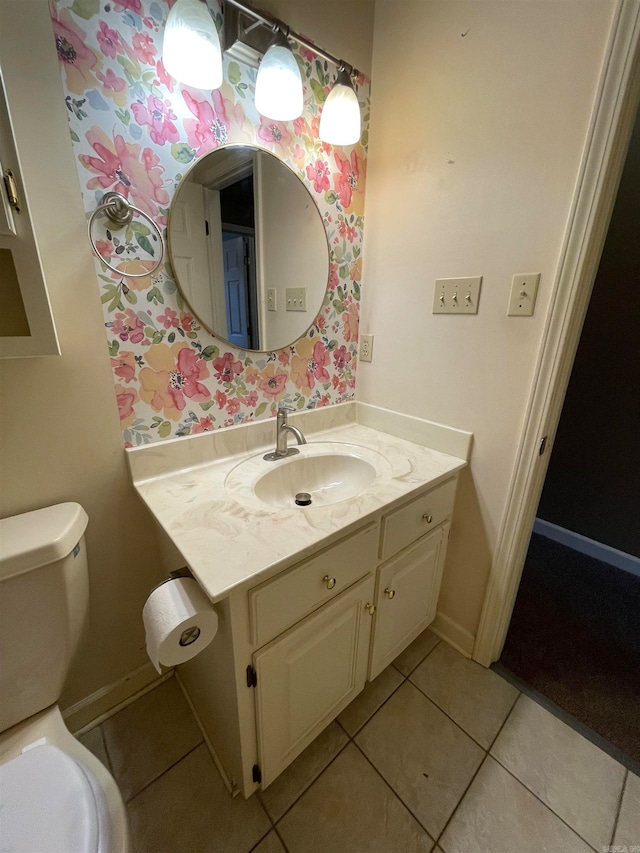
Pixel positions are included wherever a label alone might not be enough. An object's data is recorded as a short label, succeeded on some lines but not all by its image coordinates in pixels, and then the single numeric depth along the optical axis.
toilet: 0.56
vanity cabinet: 0.72
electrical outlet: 1.36
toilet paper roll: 0.65
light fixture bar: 0.82
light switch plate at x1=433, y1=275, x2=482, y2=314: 1.03
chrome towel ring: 0.78
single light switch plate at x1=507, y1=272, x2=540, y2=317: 0.92
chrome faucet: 1.08
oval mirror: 0.92
